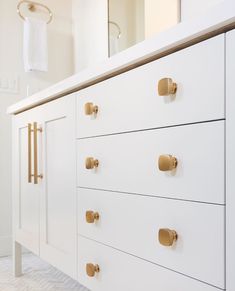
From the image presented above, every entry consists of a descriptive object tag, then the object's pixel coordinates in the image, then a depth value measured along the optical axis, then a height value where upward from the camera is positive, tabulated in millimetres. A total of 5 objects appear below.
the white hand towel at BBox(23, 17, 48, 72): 1943 +587
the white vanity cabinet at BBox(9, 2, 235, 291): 579 -70
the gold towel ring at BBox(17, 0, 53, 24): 1981 +860
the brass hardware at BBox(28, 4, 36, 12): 2039 +855
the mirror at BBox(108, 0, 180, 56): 1501 +614
